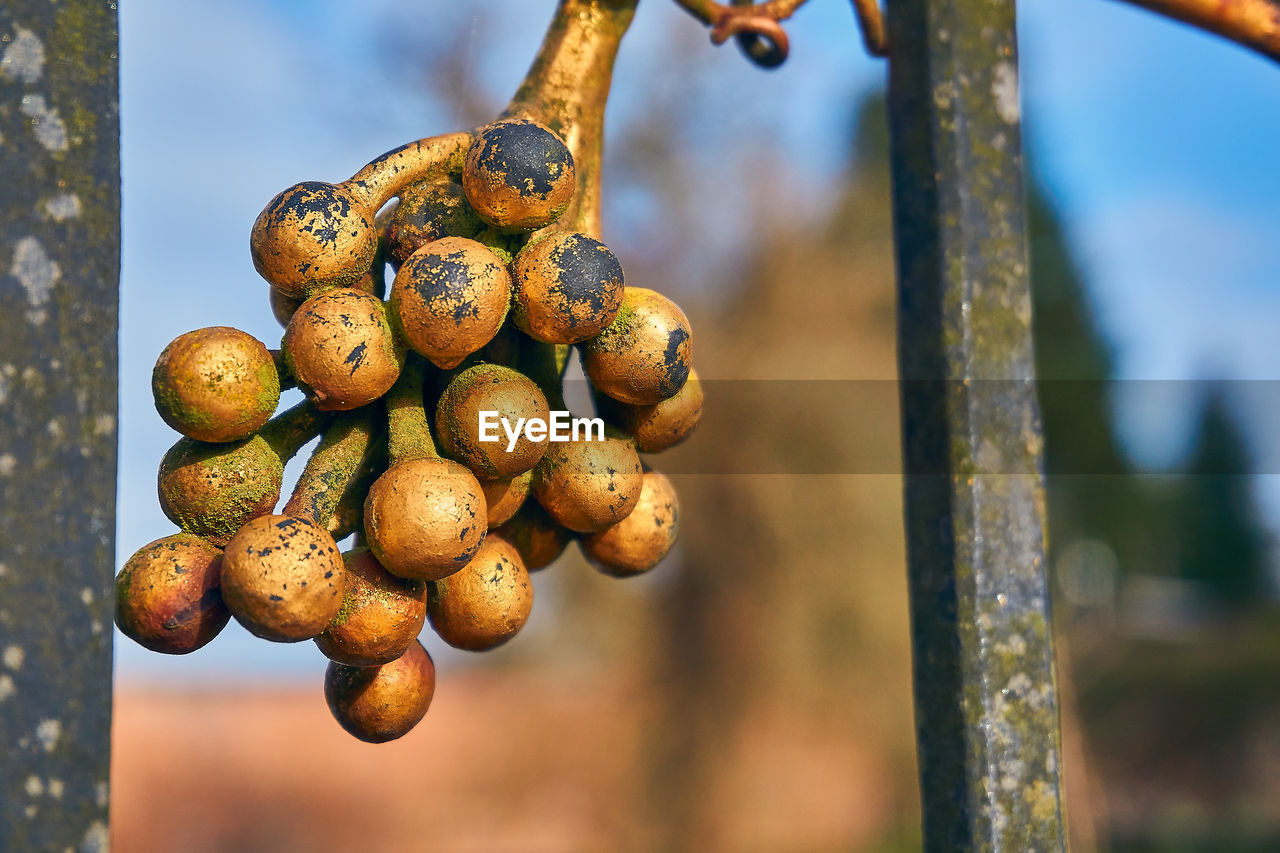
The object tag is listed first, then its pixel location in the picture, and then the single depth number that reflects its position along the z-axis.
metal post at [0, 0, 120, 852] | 0.30
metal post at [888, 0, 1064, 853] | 0.50
